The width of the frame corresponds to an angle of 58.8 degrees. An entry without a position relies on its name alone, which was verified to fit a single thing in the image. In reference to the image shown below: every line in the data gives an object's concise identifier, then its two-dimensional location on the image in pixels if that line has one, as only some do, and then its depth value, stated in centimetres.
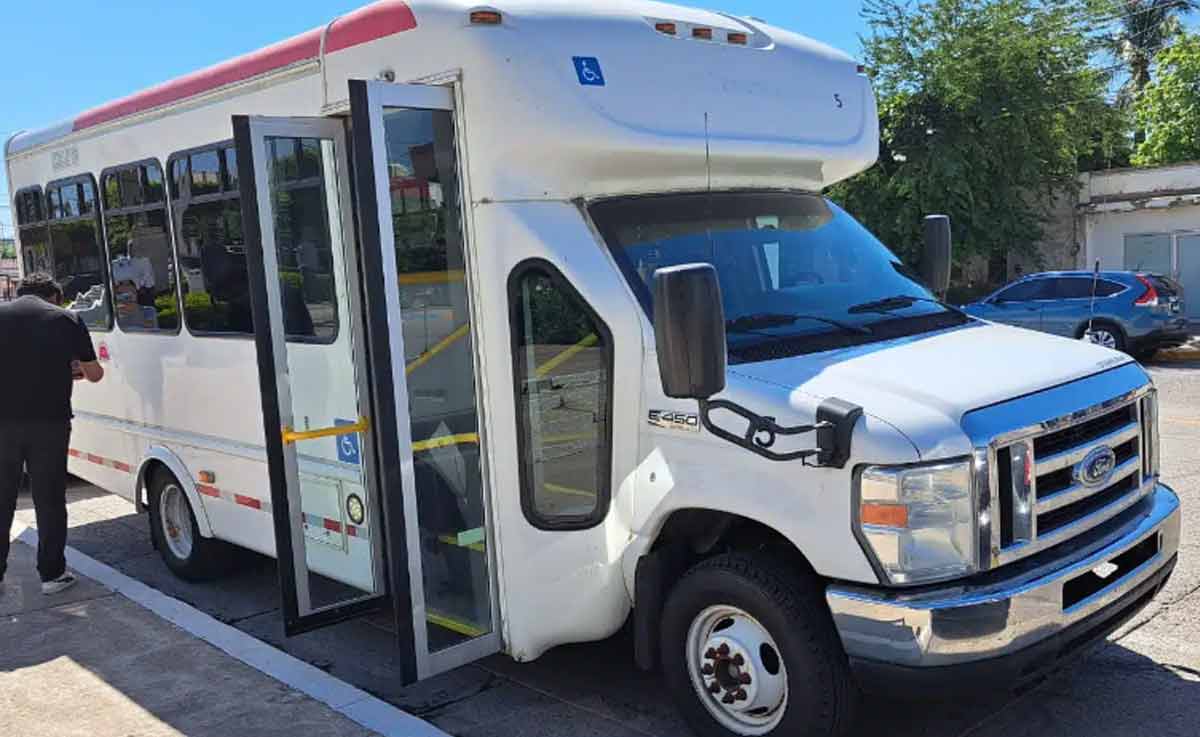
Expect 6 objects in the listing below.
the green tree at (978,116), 2239
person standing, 607
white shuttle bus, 343
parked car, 1524
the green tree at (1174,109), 2622
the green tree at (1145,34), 3609
